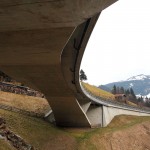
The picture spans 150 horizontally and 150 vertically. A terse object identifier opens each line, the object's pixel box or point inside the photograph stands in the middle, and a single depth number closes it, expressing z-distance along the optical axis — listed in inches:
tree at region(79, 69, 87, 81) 5191.9
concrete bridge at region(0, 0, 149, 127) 439.5
